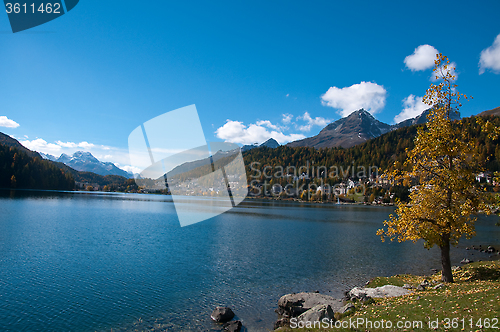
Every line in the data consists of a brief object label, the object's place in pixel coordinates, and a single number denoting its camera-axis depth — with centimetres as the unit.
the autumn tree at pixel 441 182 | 1861
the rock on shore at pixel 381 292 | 1928
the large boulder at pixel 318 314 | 1547
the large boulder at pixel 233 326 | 1695
